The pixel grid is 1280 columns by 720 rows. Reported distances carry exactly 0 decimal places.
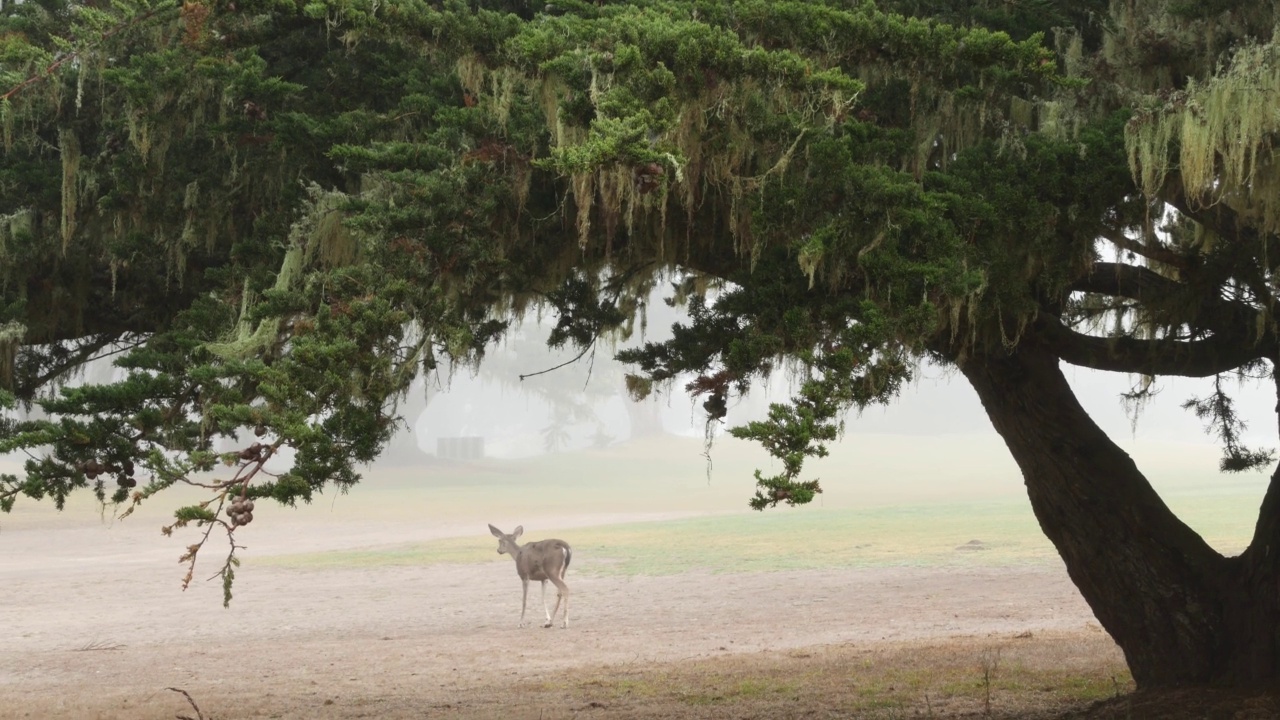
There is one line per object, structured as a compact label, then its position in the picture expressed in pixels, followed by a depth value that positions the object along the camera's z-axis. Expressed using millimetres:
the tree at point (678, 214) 10562
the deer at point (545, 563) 32312
